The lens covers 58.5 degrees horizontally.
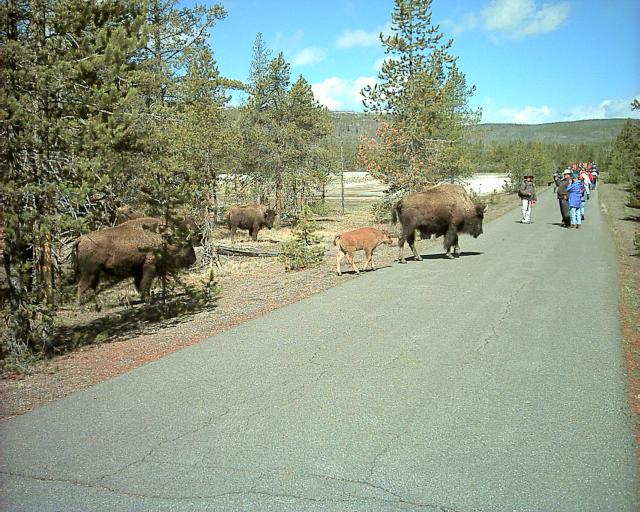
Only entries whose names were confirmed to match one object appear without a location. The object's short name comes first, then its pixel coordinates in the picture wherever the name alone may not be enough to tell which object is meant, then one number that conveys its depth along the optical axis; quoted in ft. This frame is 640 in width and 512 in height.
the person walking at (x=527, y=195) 79.84
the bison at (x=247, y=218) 92.43
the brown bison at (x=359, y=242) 42.09
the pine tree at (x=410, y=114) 79.30
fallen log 71.05
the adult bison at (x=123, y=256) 38.19
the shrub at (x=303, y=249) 49.57
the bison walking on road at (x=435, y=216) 50.52
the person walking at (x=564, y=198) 73.77
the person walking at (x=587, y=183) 104.88
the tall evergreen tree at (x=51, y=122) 23.30
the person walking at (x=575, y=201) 71.41
